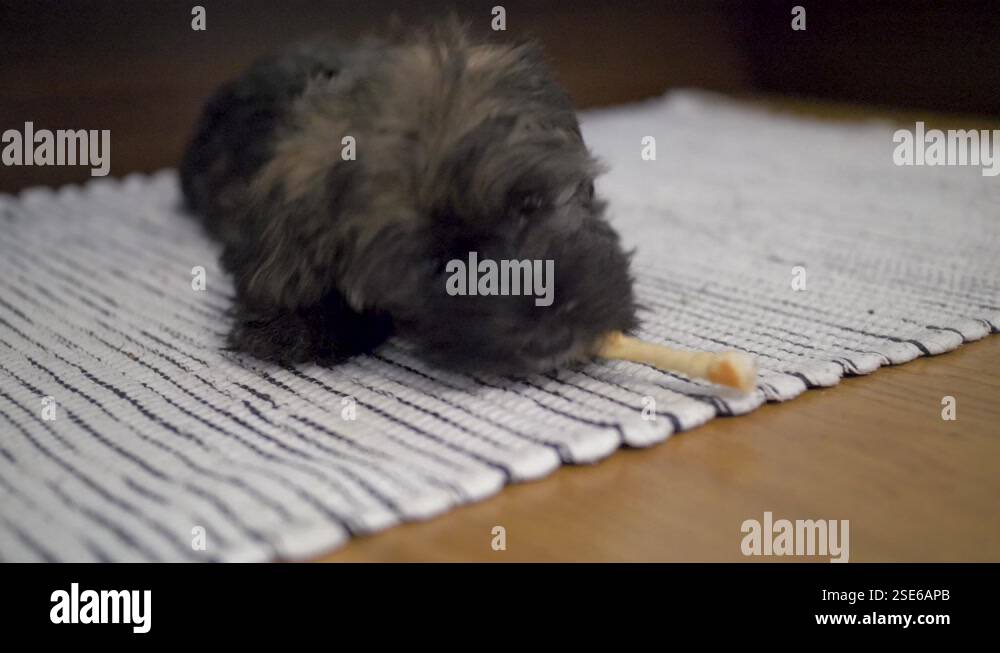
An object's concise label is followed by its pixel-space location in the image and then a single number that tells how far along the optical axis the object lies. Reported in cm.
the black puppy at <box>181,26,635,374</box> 62
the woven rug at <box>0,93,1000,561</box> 55
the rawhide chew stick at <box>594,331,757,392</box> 62
